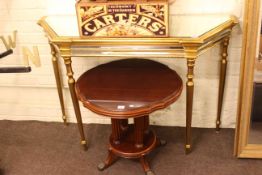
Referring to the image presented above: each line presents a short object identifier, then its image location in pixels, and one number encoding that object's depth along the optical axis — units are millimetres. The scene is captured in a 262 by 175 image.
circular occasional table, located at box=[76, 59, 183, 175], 1562
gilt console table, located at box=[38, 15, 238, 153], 1551
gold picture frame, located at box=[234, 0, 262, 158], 1582
